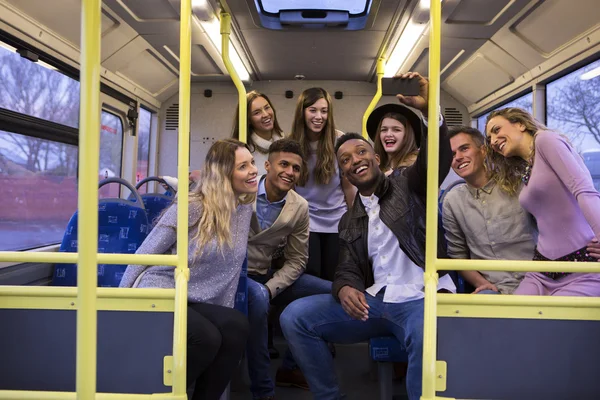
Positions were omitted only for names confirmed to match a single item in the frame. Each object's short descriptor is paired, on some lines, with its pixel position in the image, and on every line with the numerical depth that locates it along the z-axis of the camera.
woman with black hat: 2.80
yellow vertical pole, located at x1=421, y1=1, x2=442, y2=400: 1.59
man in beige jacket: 2.68
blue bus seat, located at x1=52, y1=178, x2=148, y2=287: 3.10
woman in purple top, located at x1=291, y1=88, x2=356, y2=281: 3.12
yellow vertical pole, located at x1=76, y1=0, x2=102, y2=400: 1.22
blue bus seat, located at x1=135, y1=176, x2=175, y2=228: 4.06
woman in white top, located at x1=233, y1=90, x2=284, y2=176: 3.17
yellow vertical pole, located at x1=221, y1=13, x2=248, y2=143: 2.59
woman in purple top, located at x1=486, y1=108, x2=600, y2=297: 1.92
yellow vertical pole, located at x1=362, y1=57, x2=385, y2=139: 3.53
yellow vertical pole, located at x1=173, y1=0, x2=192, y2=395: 1.65
